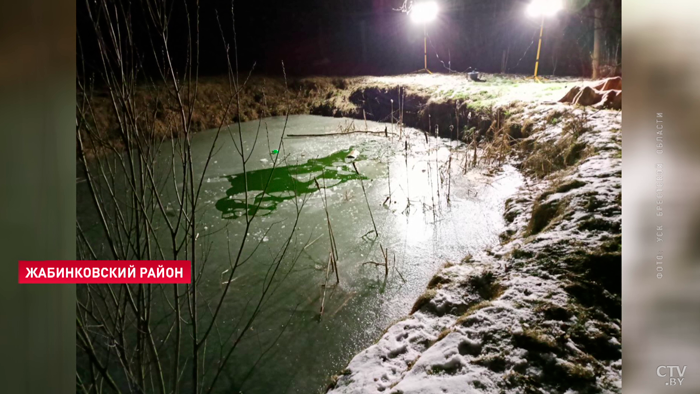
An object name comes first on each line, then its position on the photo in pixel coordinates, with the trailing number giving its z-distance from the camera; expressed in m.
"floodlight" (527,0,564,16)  5.72
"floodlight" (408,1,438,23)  8.57
